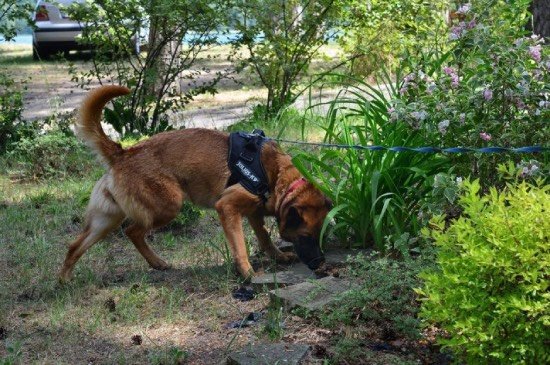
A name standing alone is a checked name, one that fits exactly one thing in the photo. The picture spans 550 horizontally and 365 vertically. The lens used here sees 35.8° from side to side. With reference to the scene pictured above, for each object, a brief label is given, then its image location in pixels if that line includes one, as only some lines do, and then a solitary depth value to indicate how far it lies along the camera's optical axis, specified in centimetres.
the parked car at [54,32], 1972
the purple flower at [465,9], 521
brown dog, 568
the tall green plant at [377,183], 545
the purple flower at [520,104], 496
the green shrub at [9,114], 966
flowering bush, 488
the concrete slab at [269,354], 403
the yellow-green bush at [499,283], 321
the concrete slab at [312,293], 468
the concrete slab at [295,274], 530
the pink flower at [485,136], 491
